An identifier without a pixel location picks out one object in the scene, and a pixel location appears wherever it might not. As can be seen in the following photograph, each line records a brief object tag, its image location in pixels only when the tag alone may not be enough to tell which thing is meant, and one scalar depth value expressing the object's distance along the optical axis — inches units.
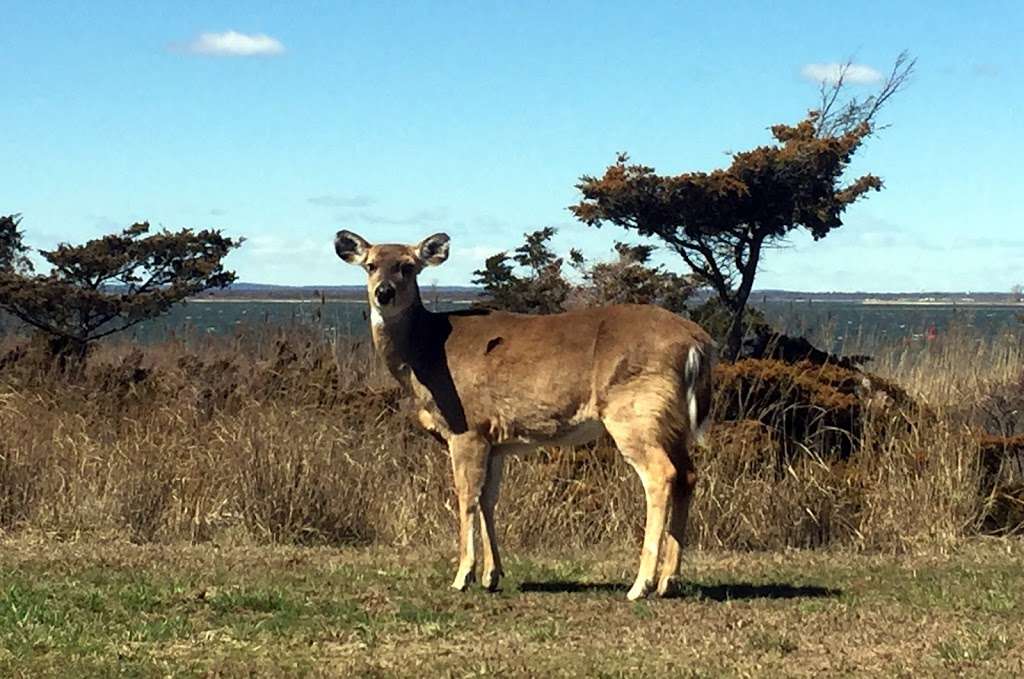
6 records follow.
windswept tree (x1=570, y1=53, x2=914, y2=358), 703.1
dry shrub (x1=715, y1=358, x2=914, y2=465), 576.7
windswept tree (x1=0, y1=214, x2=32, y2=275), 858.8
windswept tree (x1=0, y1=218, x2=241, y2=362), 805.2
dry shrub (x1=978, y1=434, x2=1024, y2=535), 553.6
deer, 409.4
